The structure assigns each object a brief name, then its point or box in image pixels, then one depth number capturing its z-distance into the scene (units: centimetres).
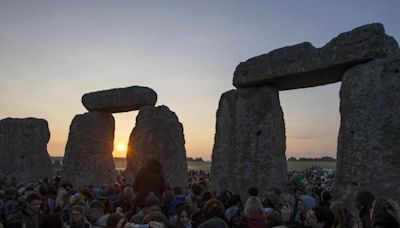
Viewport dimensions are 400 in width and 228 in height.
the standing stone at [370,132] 746
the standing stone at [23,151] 1627
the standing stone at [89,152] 1523
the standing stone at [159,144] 1345
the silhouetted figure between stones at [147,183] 754
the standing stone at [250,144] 967
